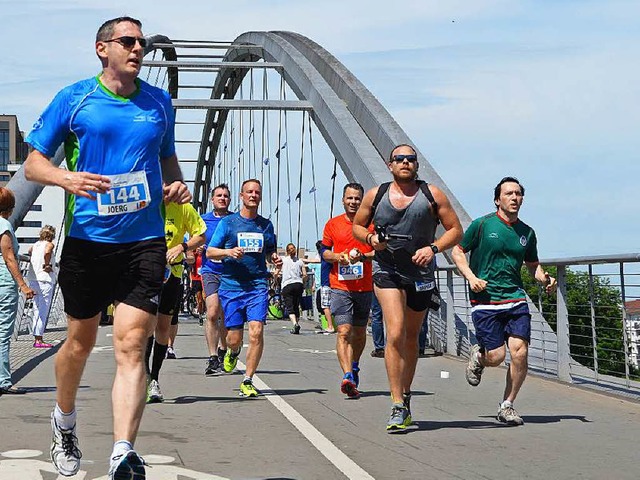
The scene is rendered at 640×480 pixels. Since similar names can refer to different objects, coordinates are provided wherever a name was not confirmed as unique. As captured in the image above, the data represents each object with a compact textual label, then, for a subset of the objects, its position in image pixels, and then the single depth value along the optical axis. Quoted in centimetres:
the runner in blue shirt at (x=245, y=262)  1080
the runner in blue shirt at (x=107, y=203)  550
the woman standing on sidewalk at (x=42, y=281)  1681
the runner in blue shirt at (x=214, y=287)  1288
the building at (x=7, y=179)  14688
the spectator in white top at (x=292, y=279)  2403
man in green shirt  896
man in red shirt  1066
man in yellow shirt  996
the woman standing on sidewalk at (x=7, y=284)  1048
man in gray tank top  834
